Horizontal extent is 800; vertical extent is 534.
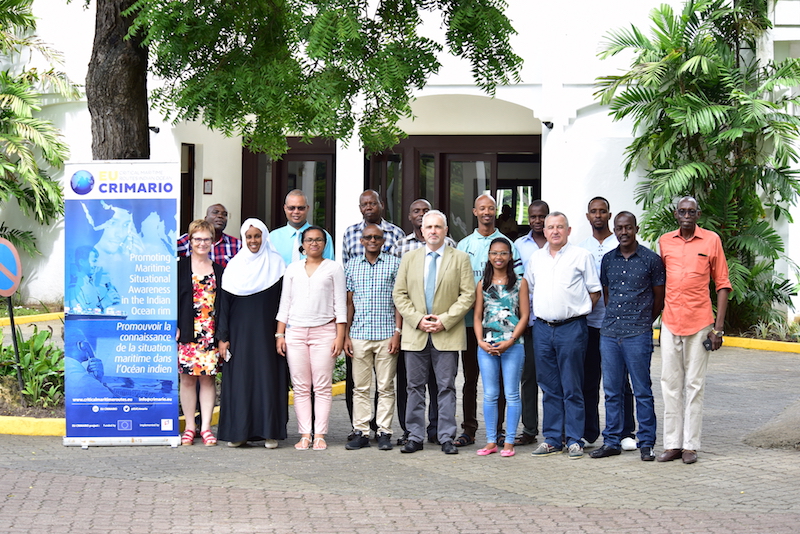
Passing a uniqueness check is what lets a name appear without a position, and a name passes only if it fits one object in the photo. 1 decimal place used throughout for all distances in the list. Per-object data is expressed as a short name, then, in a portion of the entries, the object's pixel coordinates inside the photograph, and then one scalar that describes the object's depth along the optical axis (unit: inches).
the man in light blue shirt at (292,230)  357.4
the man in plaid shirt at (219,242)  343.6
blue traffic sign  360.8
